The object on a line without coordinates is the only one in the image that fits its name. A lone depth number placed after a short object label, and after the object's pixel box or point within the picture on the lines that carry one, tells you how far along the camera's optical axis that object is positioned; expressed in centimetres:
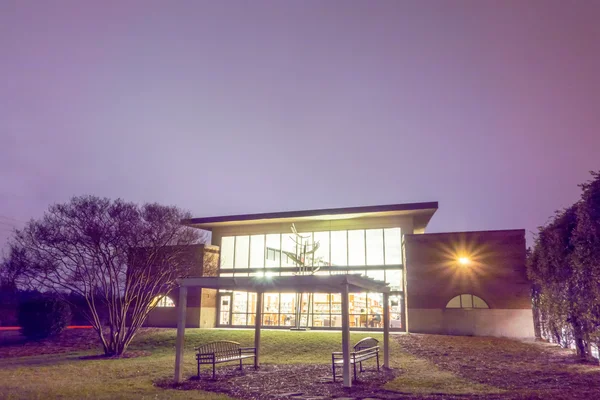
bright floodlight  2389
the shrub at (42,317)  2312
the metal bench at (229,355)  1224
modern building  2319
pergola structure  1066
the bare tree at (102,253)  1769
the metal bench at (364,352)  1142
